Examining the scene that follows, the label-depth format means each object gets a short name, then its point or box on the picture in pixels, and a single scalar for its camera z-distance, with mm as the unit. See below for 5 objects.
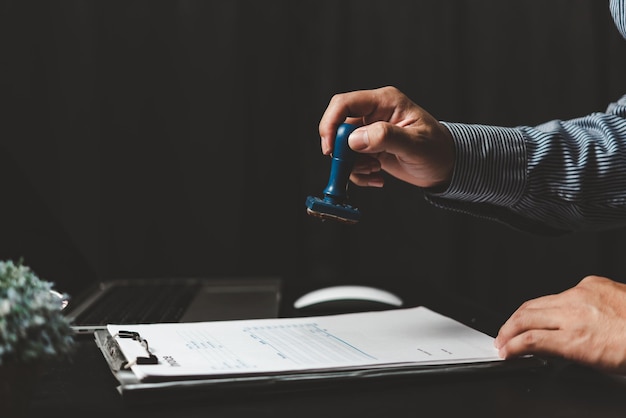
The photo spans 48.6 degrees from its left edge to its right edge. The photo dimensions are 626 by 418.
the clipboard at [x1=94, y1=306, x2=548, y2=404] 536
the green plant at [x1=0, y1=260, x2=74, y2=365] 444
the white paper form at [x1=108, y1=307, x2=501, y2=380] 589
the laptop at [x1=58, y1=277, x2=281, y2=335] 877
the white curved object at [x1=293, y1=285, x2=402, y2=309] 983
